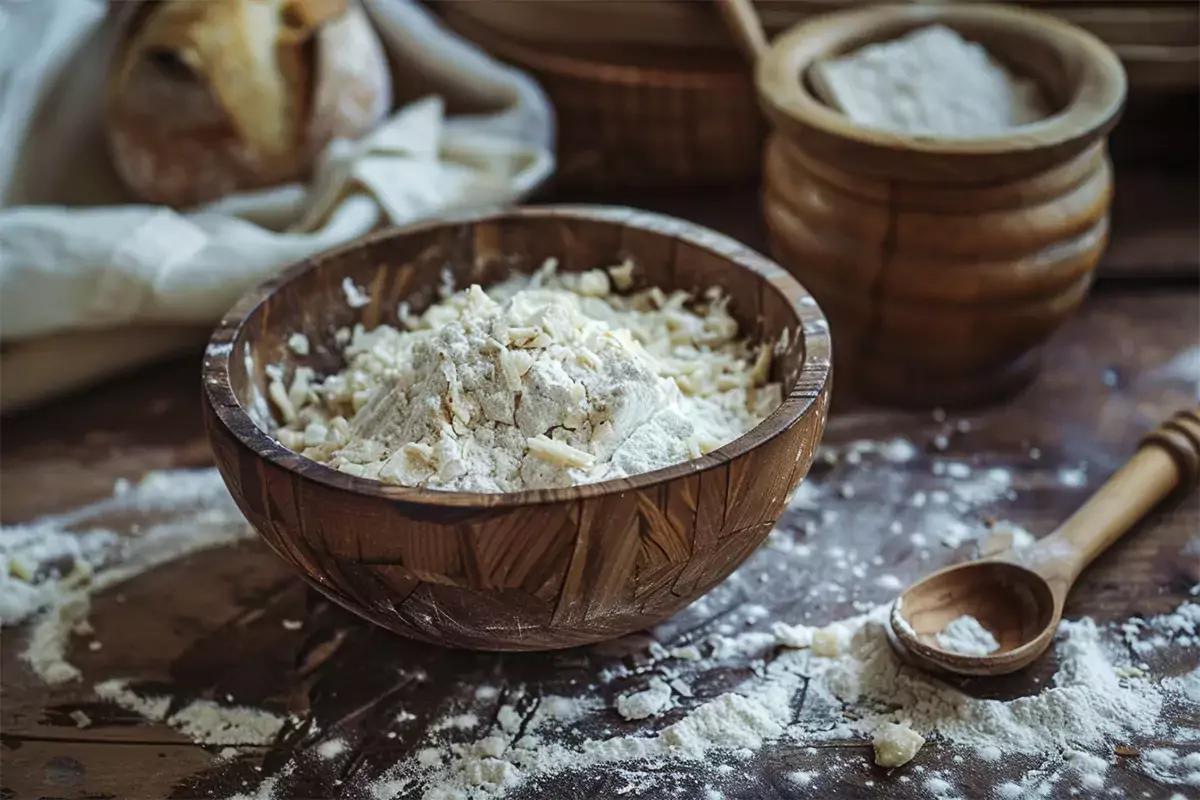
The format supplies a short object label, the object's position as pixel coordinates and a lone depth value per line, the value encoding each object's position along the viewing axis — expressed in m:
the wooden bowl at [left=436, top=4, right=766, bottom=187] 1.29
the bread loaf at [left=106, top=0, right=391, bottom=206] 1.16
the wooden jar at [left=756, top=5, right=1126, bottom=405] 0.93
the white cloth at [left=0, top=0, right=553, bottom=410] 1.05
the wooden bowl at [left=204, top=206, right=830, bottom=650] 0.63
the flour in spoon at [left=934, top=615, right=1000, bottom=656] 0.79
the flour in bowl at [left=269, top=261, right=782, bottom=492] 0.70
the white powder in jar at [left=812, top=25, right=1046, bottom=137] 1.06
